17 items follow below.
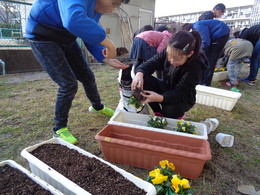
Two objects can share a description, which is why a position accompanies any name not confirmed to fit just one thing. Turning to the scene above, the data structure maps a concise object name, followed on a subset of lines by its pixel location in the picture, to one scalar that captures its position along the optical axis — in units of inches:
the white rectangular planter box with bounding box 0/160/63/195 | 36.9
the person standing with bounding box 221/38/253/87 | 142.0
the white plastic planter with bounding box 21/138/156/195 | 36.3
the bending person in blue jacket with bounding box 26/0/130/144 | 44.7
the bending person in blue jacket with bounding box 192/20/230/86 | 123.5
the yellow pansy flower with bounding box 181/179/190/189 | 35.5
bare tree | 266.0
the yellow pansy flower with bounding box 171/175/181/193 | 35.0
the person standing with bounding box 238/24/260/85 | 158.1
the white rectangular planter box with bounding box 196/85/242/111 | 100.0
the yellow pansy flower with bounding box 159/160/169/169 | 41.9
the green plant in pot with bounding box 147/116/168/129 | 60.5
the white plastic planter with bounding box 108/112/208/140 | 55.5
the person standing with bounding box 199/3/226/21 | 129.2
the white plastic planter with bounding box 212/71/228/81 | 160.7
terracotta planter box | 48.5
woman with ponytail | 55.9
